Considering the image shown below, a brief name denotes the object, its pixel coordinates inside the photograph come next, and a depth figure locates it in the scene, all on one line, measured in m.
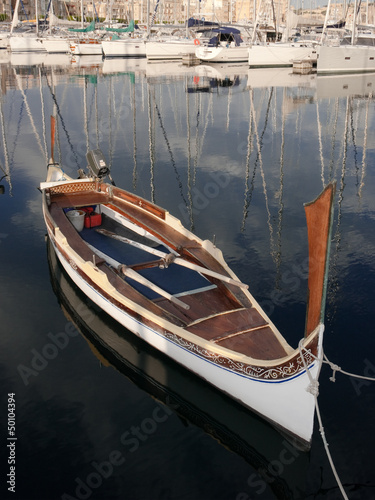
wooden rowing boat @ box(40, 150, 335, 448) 8.48
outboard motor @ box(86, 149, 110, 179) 18.59
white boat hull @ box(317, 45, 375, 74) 68.31
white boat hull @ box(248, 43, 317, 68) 77.88
